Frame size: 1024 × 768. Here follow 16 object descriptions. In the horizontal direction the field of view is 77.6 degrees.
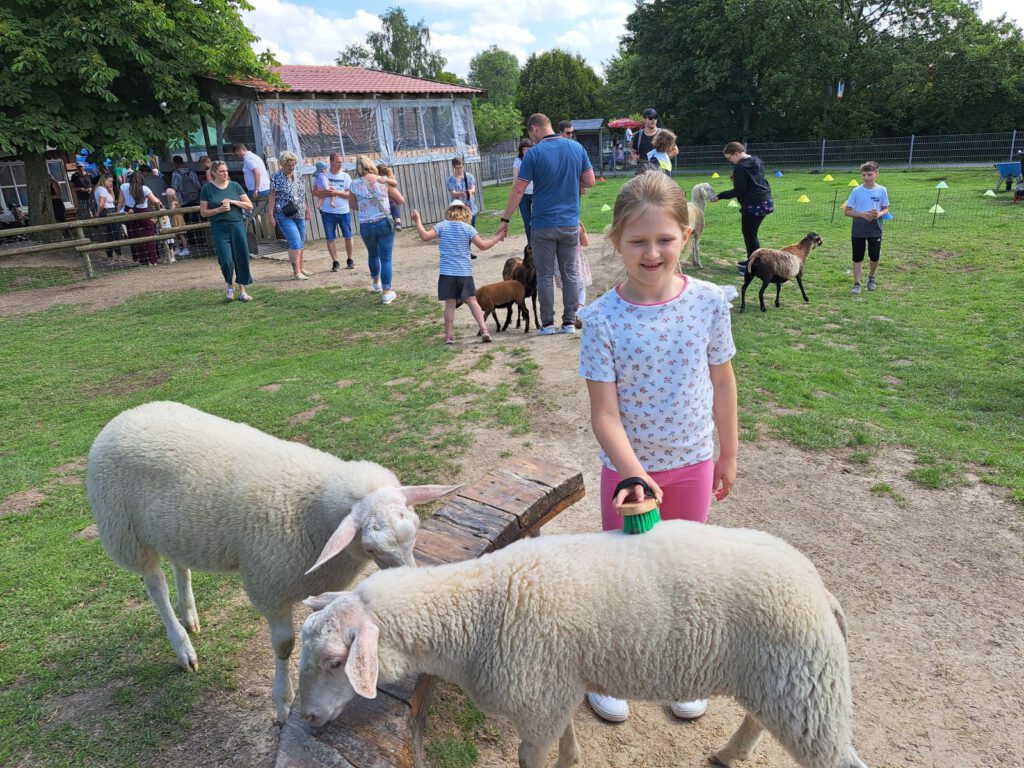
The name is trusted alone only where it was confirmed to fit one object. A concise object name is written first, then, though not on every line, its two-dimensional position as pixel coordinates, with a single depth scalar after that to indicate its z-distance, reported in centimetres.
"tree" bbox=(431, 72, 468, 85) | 6550
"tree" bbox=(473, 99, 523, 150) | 5641
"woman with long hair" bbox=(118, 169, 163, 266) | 1477
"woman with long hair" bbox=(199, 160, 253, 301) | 981
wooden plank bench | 211
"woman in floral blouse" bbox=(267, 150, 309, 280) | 1137
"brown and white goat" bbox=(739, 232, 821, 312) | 880
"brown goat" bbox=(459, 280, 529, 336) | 832
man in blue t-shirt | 711
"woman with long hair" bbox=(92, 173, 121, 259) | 1470
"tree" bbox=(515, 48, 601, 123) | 6375
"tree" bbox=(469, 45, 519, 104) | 7531
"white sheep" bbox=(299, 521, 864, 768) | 199
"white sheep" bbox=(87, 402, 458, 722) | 262
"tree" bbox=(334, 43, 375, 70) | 6794
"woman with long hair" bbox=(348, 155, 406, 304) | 929
